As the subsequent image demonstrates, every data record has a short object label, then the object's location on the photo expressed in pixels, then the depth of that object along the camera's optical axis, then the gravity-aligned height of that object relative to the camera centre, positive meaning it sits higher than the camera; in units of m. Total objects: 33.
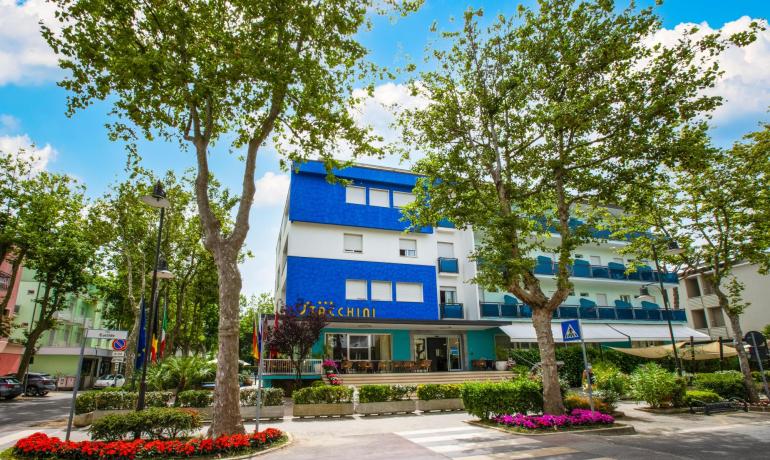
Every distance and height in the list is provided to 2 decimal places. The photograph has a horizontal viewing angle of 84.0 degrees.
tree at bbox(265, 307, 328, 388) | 20.55 +0.49
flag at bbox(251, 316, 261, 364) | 13.70 +0.12
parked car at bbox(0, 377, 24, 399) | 25.41 -2.09
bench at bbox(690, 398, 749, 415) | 15.52 -2.52
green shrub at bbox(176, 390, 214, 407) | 15.14 -1.75
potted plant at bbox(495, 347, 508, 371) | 25.89 -1.08
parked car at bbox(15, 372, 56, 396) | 30.67 -2.33
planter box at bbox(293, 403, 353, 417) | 15.50 -2.29
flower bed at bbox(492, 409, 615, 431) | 11.60 -2.17
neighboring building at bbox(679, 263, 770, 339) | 35.09 +2.81
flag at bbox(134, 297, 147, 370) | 14.09 +0.25
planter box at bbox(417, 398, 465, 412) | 16.92 -2.41
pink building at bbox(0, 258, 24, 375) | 33.78 +0.47
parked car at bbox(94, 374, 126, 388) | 38.38 -2.77
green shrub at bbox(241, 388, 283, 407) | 15.30 -1.78
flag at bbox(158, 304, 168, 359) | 21.41 +0.88
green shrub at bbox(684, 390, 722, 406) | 16.03 -2.22
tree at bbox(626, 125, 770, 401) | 17.77 +5.30
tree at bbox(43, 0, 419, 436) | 10.61 +7.13
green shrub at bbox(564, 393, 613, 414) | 13.51 -2.01
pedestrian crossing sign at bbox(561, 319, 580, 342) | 12.21 +0.25
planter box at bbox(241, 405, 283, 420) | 14.98 -2.25
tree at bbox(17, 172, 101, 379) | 27.42 +6.88
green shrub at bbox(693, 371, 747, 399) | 18.05 -2.02
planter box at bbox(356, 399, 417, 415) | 16.16 -2.36
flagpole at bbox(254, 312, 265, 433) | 11.03 -0.24
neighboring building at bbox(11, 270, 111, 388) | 41.25 +0.77
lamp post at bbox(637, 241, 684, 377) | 18.06 +3.57
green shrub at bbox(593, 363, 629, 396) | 15.08 -1.47
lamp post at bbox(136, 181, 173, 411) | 12.35 +2.68
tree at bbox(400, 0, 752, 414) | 12.80 +6.62
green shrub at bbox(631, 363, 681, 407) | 15.89 -1.78
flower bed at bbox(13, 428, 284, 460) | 8.86 -2.03
